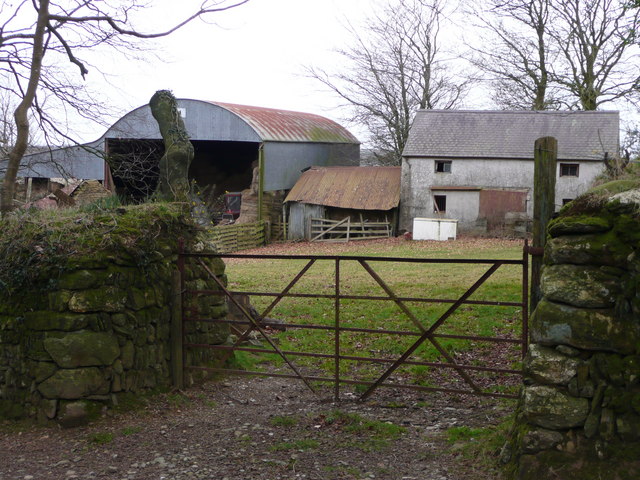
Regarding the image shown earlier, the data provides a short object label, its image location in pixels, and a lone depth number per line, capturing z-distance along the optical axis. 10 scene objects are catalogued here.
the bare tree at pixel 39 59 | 10.02
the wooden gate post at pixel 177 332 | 7.16
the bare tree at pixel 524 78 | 21.66
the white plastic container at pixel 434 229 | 27.81
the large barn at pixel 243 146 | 28.28
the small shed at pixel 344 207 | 29.81
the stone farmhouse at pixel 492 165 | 28.97
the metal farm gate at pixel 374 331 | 5.91
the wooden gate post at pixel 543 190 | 5.68
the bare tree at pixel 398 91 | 37.03
